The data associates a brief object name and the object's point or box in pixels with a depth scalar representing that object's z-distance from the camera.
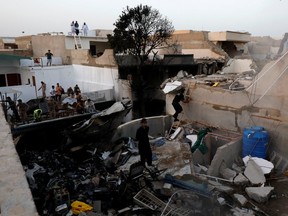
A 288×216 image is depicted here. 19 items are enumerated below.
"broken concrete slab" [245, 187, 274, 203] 7.13
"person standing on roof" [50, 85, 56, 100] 19.80
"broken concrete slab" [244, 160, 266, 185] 7.95
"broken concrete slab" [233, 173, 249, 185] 8.00
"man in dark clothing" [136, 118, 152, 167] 8.23
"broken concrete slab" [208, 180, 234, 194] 7.56
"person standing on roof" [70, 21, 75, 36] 26.77
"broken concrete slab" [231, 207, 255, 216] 6.58
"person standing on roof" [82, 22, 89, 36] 28.77
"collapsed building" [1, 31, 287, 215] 7.11
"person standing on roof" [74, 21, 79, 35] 26.49
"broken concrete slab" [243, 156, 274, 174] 8.35
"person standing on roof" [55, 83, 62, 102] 19.31
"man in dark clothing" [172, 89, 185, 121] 12.33
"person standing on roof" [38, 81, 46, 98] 20.39
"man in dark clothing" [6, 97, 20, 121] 14.85
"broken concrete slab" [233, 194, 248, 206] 7.07
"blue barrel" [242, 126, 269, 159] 9.00
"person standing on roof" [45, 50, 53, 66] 22.63
